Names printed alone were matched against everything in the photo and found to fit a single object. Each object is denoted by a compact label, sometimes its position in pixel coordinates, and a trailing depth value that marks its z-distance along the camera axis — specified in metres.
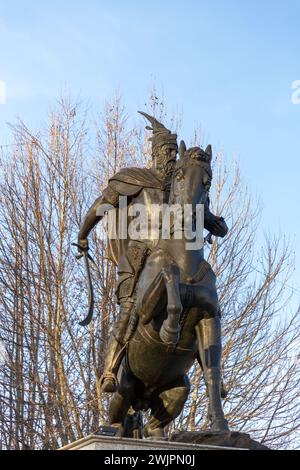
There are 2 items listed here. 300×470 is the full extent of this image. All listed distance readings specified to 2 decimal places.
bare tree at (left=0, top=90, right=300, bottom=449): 22.81
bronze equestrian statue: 10.85
